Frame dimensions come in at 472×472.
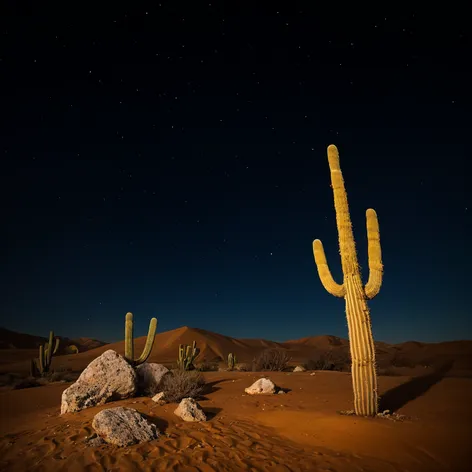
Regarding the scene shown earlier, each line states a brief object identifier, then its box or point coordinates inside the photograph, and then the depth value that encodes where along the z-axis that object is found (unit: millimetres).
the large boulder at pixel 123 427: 5184
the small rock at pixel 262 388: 9584
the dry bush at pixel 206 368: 19912
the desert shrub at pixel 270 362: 18062
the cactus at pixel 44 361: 16975
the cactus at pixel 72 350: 40000
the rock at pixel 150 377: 9148
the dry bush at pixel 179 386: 8250
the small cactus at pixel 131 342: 10827
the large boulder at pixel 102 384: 7750
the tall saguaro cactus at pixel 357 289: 6719
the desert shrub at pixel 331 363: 18297
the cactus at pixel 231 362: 20508
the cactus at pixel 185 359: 16616
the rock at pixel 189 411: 6613
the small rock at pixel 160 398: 7933
